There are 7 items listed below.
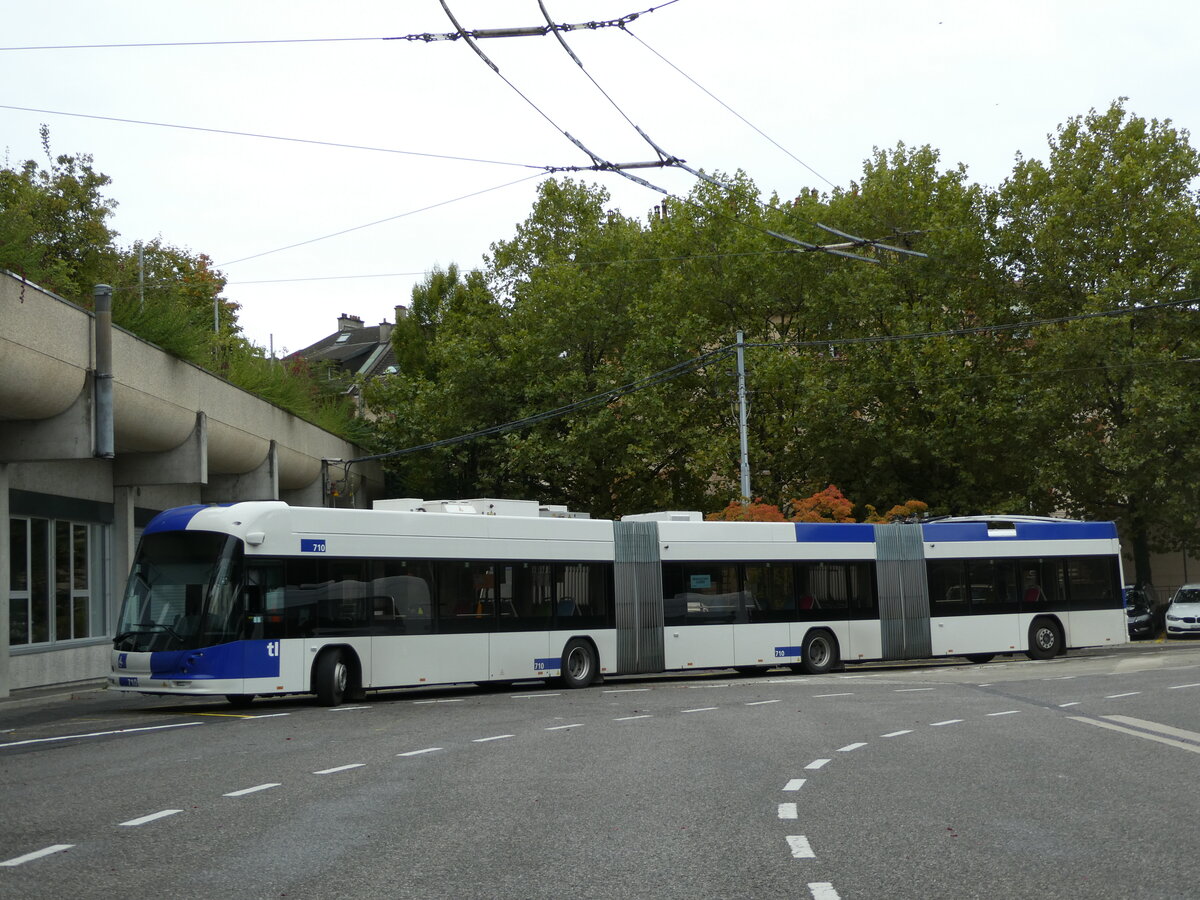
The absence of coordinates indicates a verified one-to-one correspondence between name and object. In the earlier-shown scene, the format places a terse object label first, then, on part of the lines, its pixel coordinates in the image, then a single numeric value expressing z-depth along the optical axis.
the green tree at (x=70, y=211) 32.69
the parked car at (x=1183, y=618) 43.17
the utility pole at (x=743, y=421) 37.31
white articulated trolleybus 19.44
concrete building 21.61
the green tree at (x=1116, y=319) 42.22
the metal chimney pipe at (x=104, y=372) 22.58
